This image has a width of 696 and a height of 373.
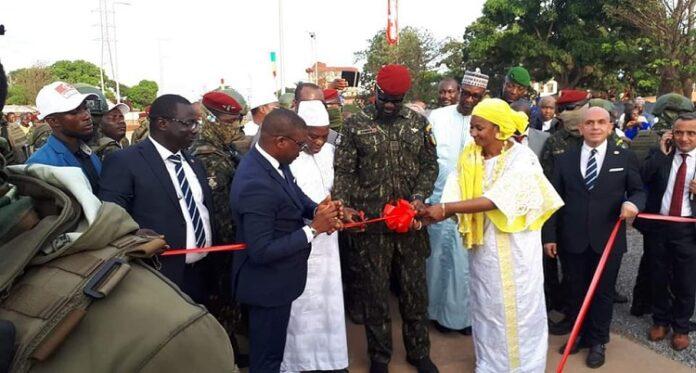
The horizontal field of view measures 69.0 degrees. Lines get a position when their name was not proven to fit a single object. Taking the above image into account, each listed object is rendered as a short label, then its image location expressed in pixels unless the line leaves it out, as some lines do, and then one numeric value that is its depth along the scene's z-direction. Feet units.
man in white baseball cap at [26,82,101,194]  10.03
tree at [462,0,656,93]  71.29
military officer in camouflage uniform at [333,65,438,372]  11.61
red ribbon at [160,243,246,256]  9.11
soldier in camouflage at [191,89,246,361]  11.28
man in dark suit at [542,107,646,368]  12.17
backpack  2.93
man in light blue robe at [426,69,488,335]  14.02
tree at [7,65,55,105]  132.05
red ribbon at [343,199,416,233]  10.59
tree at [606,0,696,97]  50.03
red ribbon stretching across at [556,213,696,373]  10.87
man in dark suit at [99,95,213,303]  8.91
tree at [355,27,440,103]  85.56
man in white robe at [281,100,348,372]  11.74
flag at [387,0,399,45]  74.49
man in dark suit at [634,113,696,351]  12.80
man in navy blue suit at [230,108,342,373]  8.53
